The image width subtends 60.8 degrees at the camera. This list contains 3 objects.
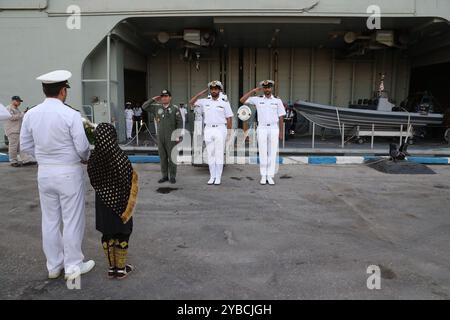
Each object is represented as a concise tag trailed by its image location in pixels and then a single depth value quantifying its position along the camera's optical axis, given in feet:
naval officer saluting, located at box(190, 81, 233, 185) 23.62
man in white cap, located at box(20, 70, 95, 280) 10.61
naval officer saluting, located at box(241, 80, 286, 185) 23.40
